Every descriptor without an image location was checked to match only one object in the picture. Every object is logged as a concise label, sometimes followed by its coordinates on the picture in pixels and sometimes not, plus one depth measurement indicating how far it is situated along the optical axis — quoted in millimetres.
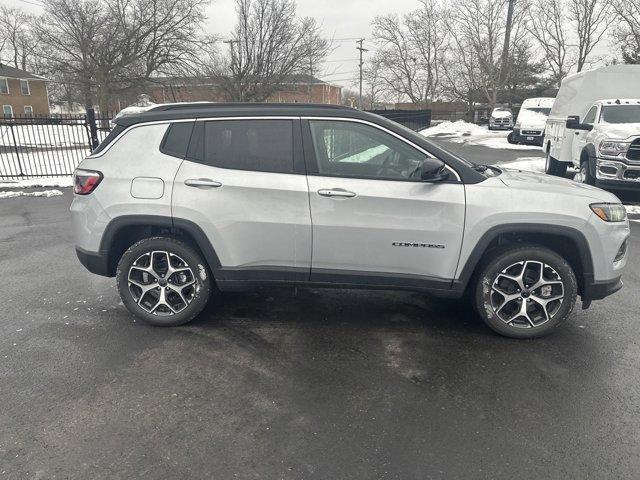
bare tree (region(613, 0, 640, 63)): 35031
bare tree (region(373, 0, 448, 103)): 50938
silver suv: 3398
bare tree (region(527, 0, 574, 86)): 43438
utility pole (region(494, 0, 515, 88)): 33344
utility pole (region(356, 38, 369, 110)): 61531
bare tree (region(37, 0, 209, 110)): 30641
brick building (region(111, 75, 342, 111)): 30062
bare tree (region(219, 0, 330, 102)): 27562
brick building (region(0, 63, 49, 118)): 46438
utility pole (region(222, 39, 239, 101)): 27953
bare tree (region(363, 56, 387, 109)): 54906
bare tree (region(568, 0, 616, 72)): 42312
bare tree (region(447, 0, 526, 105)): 40906
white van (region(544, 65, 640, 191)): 8711
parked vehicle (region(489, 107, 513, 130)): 31578
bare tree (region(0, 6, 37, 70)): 60600
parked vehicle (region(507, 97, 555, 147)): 22016
